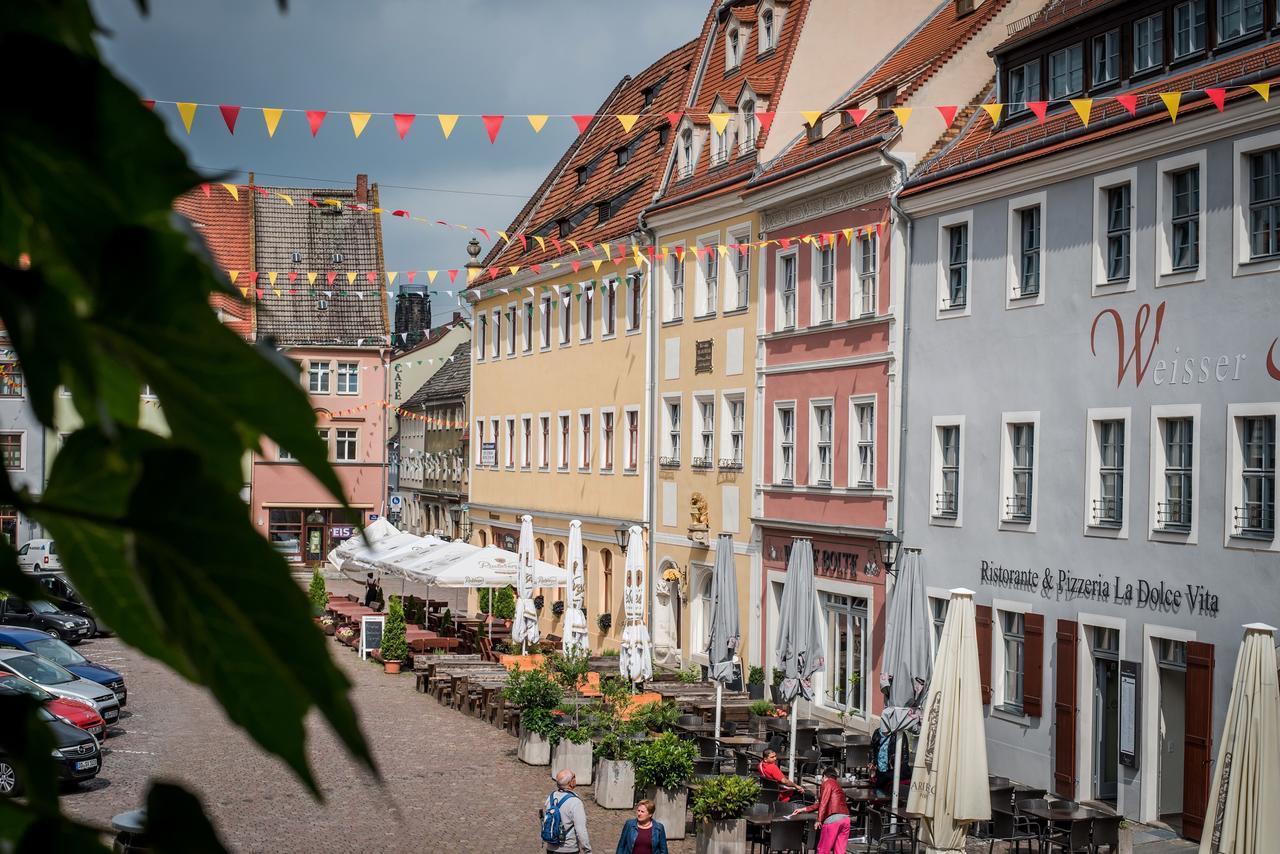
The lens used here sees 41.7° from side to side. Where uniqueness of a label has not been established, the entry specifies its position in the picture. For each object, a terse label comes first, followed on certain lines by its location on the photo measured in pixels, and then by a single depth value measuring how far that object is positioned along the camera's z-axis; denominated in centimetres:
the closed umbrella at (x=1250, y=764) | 1386
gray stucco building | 1903
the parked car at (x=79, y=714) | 2318
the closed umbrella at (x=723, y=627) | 2294
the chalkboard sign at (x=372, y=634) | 3734
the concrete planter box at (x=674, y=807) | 1906
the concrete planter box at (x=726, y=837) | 1698
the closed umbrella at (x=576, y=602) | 2998
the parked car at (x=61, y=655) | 2848
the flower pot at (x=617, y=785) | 2078
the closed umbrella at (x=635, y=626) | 2752
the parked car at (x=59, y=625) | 3745
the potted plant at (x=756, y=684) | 2922
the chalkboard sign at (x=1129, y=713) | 2033
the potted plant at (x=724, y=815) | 1697
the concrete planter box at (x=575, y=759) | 2208
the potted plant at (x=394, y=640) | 3506
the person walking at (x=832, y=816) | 1577
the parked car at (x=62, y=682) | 2600
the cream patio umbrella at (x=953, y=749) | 1683
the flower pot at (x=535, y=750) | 2397
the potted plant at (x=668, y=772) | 1886
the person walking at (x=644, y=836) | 1447
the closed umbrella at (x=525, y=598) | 3148
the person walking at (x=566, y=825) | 1496
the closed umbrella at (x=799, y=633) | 2084
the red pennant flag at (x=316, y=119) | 1916
